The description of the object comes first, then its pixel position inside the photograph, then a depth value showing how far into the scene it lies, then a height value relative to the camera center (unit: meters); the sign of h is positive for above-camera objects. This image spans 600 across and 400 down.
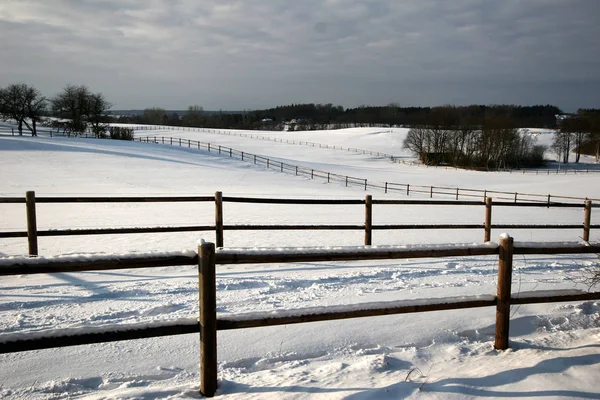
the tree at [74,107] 64.06 +6.19
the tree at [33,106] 59.09 +5.88
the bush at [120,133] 64.38 +2.44
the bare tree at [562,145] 95.81 +1.94
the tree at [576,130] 97.69 +5.35
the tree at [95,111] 64.81 +5.71
